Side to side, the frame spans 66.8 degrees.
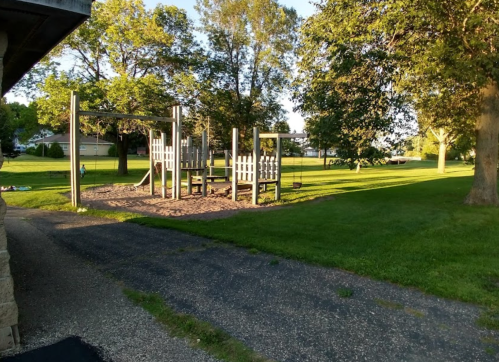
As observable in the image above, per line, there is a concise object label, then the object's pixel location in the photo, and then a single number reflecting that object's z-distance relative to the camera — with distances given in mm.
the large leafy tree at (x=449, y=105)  13328
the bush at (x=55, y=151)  54703
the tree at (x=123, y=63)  22438
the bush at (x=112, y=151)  62625
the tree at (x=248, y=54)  27797
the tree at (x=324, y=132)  9305
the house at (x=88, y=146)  70312
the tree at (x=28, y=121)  37109
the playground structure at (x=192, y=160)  12602
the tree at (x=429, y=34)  9875
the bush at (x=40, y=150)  57775
